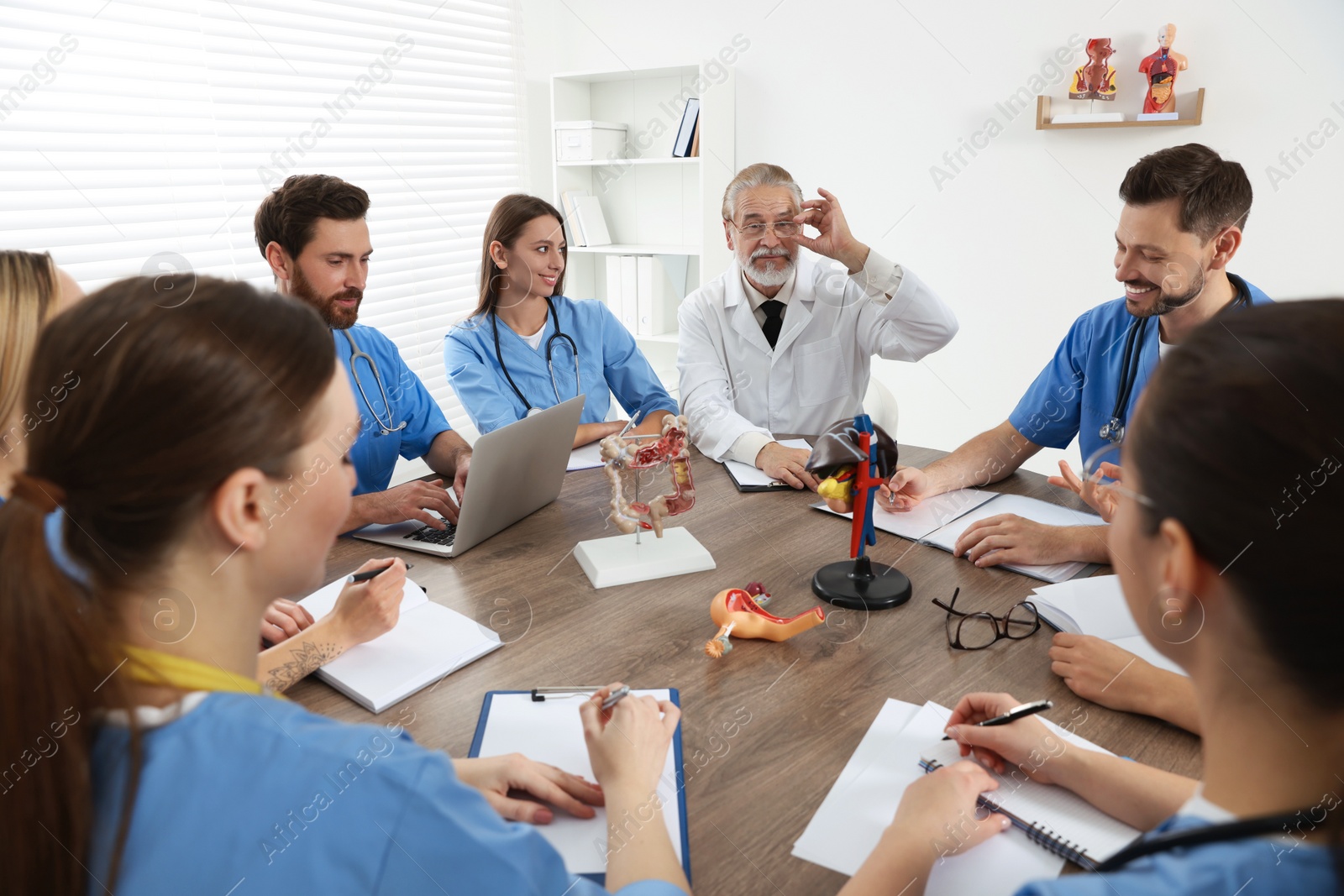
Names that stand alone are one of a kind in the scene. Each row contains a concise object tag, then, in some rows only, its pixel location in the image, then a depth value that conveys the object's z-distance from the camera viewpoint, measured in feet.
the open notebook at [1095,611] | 4.34
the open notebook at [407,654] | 4.10
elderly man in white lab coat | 9.07
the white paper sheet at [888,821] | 2.96
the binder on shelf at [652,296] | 13.99
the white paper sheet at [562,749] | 3.13
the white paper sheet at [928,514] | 5.87
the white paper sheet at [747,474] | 6.87
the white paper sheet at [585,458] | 7.43
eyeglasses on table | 4.48
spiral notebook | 3.02
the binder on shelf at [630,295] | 14.15
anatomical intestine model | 5.36
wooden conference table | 3.36
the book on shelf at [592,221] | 14.39
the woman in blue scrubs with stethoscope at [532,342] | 8.96
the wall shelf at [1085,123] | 9.77
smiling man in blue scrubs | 6.51
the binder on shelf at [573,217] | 14.20
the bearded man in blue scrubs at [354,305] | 7.53
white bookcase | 13.19
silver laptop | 5.47
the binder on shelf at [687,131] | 12.84
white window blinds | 9.19
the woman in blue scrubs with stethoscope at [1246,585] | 1.94
